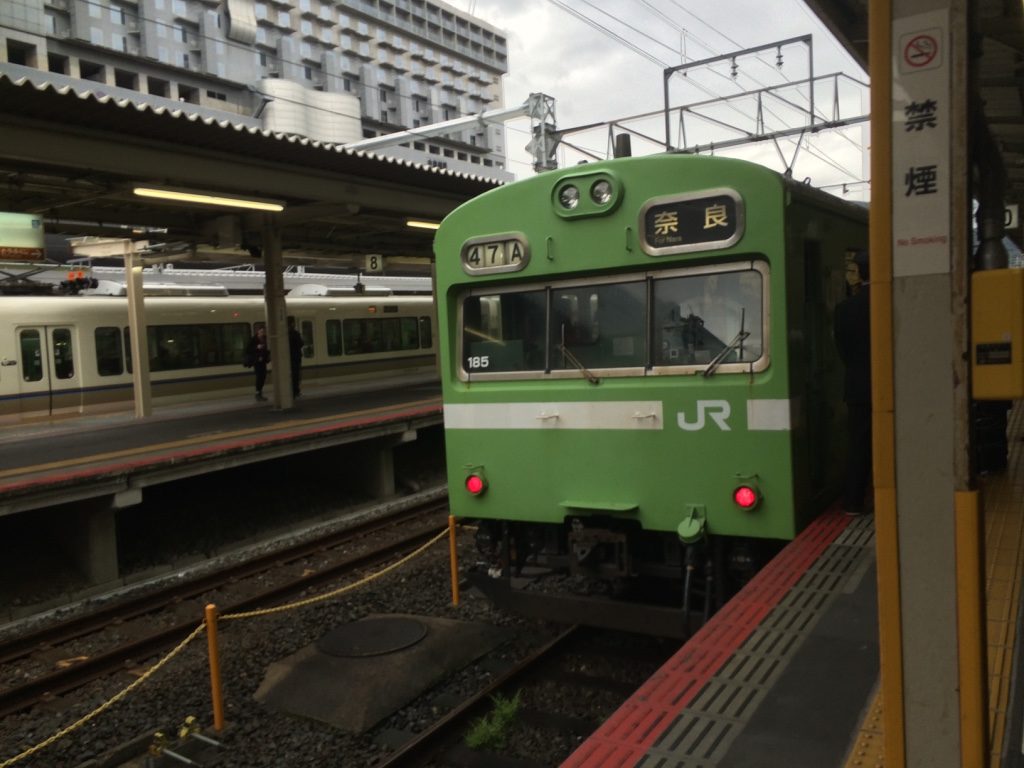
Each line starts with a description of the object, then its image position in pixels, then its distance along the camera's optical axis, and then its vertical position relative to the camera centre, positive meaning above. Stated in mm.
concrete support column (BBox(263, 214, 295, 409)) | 14625 +561
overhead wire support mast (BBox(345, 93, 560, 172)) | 15477 +4205
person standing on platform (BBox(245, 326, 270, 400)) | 16719 -44
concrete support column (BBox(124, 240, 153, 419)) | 14234 +546
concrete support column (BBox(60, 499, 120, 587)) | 8695 -1924
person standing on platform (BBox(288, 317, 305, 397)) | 16781 -33
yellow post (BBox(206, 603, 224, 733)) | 5055 -2016
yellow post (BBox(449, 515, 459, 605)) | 6836 -1852
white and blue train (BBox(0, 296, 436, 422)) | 14656 +215
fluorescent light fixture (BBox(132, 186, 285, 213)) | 10672 +2176
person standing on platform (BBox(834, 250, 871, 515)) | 4797 -328
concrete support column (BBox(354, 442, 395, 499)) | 12711 -1912
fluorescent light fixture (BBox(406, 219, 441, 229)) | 14977 +2262
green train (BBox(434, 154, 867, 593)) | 4465 -150
